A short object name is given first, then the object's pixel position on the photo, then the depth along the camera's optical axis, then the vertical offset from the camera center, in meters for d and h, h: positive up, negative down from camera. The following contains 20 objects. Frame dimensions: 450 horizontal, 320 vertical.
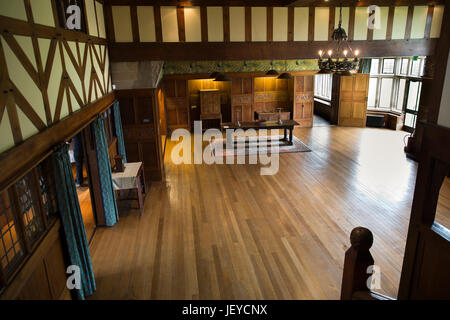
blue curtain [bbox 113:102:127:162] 7.14 -1.20
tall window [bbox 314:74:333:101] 16.29 -0.91
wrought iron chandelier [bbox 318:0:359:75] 5.27 +0.06
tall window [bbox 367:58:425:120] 12.12 -0.56
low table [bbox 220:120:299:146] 10.70 -1.80
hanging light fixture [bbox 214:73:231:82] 8.33 -0.17
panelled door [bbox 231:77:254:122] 13.33 -1.13
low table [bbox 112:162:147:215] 6.25 -2.02
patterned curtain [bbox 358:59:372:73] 13.27 +0.10
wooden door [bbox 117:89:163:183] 7.70 -1.32
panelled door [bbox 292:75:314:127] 13.39 -1.27
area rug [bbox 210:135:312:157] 10.44 -2.54
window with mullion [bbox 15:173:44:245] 3.31 -1.35
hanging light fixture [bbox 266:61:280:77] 9.71 -0.06
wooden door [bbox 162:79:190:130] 12.77 -1.19
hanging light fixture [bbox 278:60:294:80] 9.84 -0.17
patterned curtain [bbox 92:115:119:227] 5.54 -1.76
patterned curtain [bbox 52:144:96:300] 3.72 -1.72
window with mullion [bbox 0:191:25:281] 2.85 -1.68
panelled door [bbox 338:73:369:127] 13.14 -1.30
